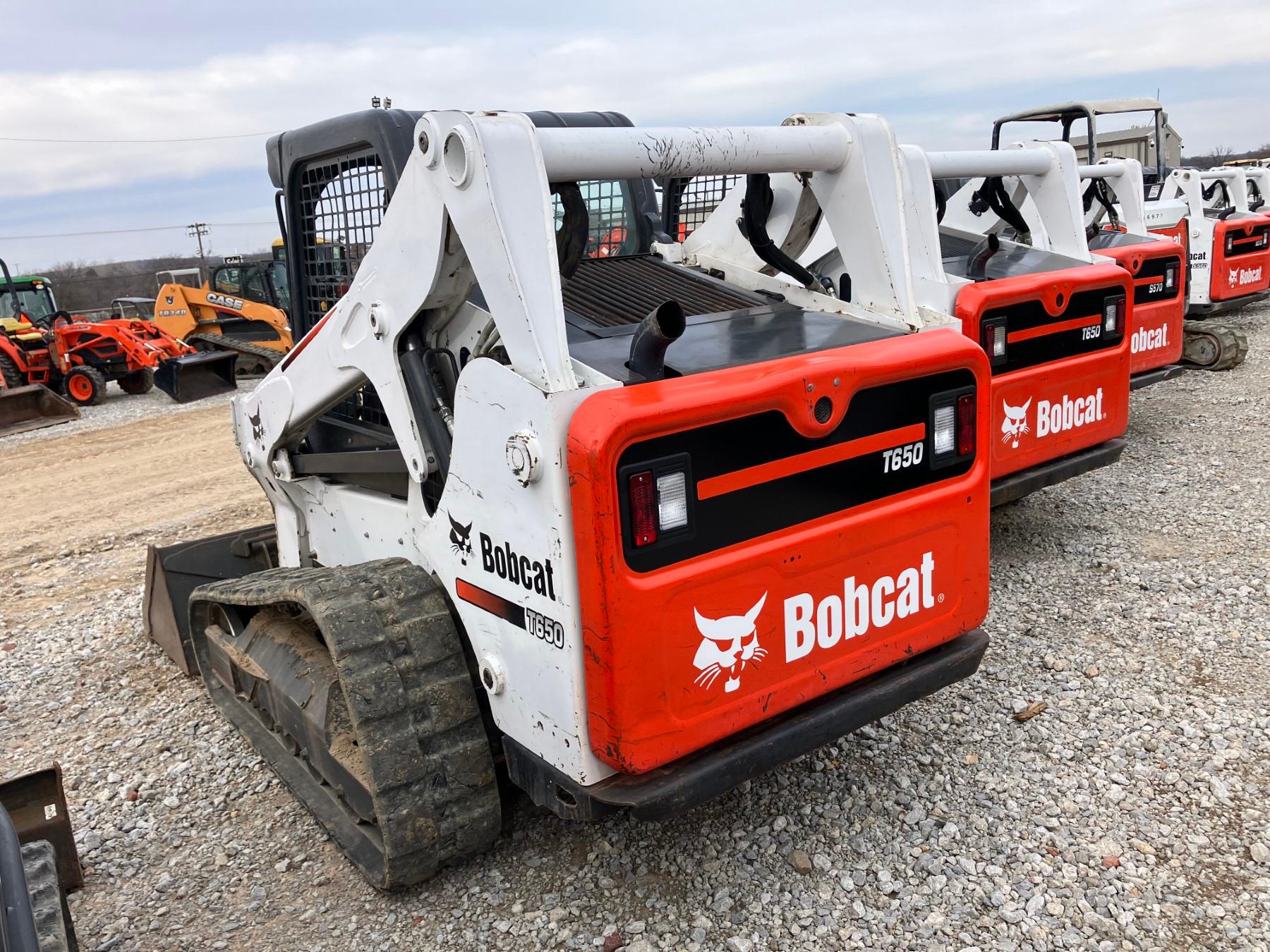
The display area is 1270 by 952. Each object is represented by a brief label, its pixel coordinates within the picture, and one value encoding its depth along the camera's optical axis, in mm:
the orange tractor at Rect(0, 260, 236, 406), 14523
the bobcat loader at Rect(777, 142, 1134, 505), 4344
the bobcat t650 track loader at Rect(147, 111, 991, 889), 2158
